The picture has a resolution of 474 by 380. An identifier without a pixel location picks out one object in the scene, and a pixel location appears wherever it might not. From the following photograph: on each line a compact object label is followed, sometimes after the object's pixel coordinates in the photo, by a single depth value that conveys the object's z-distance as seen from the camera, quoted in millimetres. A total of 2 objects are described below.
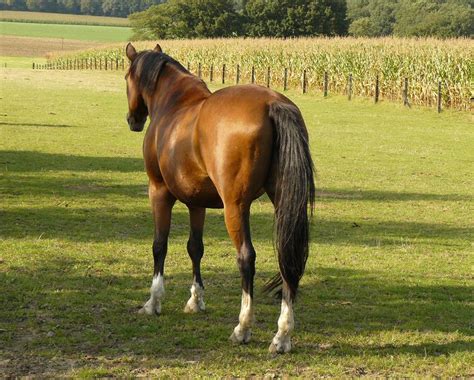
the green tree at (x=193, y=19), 89062
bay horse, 6133
